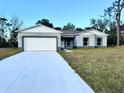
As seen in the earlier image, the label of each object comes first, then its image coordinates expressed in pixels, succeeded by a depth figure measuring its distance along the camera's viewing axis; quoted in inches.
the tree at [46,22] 932.1
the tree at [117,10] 593.5
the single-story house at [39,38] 459.6
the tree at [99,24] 894.0
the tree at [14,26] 730.0
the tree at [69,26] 1073.3
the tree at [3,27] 748.4
